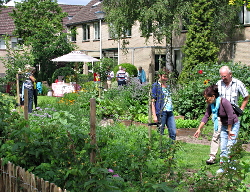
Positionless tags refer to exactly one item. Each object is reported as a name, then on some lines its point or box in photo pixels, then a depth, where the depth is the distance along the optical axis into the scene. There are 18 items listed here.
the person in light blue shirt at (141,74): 22.68
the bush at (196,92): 11.86
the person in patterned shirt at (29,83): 13.12
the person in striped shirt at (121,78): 20.97
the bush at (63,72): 28.21
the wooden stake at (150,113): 7.00
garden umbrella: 22.39
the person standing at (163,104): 7.59
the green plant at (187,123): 11.02
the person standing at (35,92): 14.19
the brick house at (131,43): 24.07
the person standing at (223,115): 6.41
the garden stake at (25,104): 6.19
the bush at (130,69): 28.45
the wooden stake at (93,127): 4.19
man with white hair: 6.54
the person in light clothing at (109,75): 24.44
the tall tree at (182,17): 22.44
